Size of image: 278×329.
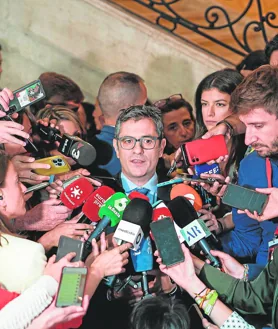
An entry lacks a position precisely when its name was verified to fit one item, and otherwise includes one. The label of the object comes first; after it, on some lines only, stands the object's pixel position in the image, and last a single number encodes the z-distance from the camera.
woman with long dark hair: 4.52
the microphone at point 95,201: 3.62
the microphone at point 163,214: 3.41
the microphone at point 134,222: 3.27
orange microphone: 3.81
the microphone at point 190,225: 3.38
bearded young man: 3.60
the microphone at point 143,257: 3.46
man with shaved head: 4.72
